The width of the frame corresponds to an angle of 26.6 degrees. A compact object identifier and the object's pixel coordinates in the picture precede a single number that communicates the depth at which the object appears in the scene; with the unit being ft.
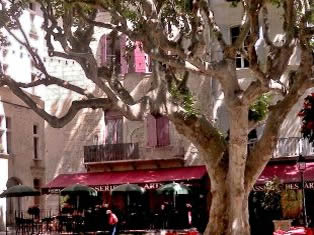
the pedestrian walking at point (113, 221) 74.54
